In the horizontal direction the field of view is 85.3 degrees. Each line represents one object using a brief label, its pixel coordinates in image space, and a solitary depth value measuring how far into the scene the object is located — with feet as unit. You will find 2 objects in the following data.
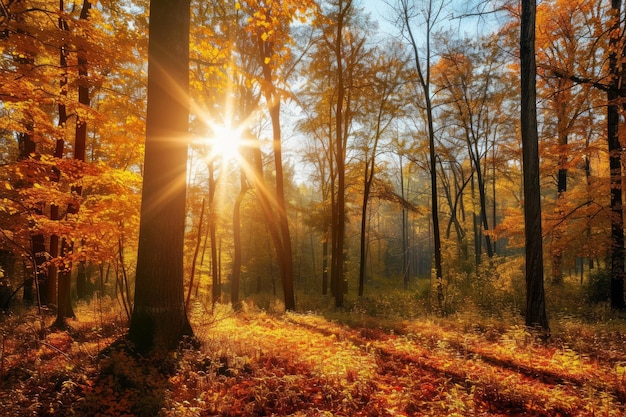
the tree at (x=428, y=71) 50.80
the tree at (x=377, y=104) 55.36
